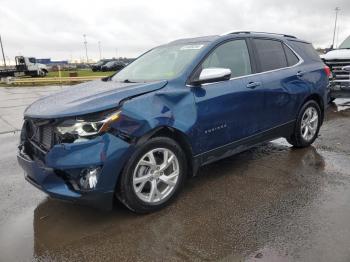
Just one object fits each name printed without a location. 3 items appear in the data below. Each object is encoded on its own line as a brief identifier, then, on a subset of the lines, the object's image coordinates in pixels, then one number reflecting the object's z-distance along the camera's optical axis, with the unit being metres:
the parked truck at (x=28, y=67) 33.14
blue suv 3.02
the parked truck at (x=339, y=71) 9.12
